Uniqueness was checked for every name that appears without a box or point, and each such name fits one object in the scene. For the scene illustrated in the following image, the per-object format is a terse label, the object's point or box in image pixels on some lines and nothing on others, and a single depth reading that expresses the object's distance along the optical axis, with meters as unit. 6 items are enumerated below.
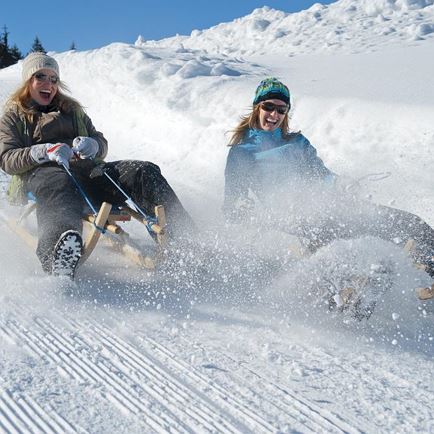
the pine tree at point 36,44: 34.10
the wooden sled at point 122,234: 2.77
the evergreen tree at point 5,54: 30.70
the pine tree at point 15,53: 32.76
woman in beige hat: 2.61
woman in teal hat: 2.61
